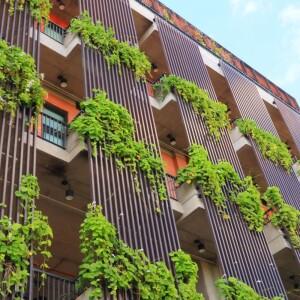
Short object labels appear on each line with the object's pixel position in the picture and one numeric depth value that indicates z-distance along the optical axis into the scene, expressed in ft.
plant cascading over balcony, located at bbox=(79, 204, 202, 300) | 36.01
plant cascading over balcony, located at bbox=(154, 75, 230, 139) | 63.77
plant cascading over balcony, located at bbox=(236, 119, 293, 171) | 70.64
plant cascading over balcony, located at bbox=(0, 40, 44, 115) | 43.34
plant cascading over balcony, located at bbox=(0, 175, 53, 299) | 31.76
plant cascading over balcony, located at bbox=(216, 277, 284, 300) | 44.78
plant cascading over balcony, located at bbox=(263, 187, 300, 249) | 58.90
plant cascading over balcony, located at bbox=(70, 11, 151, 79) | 57.06
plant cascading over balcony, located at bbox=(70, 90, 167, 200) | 46.24
